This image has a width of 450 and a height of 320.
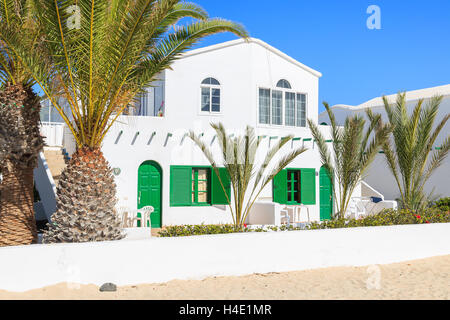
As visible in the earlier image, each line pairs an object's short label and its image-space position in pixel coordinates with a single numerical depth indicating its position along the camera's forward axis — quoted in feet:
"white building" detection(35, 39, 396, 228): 43.79
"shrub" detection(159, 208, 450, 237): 28.25
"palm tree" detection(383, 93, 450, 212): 38.34
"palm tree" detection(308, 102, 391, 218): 34.99
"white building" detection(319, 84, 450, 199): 67.10
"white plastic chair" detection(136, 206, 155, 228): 40.24
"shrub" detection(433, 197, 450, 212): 55.82
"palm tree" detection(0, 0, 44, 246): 28.07
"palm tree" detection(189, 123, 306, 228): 31.73
